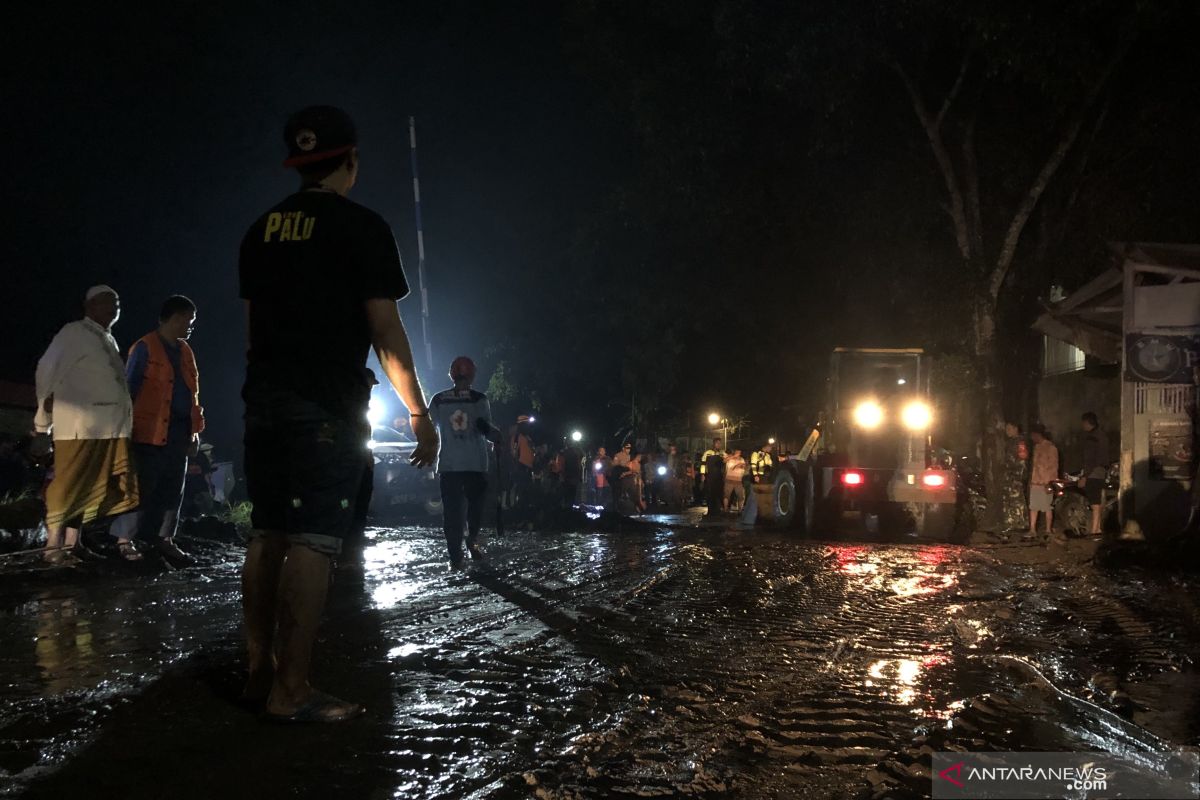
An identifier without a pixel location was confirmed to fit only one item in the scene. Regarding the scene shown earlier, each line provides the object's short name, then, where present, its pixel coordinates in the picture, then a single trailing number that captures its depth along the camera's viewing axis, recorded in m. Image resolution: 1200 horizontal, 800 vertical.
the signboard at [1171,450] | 11.10
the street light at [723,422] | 31.23
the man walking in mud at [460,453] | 7.26
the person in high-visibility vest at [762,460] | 20.17
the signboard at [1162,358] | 11.01
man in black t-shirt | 2.80
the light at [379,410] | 26.04
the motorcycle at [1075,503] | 12.62
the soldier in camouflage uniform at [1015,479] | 15.84
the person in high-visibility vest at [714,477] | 19.62
